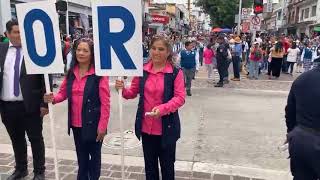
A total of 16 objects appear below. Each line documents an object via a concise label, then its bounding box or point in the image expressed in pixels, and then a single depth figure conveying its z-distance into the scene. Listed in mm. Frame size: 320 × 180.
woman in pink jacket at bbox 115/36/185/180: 2534
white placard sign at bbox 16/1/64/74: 2599
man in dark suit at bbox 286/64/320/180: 2091
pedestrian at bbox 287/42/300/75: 11975
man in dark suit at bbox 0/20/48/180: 3038
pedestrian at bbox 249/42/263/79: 10534
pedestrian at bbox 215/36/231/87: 9113
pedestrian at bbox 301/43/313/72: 12197
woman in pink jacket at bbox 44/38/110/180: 2680
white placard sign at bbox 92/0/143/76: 2491
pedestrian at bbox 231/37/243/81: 10339
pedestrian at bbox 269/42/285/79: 11032
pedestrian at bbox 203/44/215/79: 10445
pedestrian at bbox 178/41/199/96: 7756
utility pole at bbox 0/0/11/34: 13725
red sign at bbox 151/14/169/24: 32598
